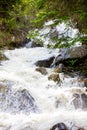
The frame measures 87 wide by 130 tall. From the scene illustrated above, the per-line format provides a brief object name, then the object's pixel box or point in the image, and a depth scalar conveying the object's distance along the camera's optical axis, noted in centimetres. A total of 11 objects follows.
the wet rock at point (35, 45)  1773
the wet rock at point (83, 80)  990
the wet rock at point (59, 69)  1129
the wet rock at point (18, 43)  1739
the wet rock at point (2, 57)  1416
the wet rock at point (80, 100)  837
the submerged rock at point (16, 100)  829
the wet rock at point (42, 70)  1122
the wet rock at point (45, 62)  1288
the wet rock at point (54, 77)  1024
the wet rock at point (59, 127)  653
